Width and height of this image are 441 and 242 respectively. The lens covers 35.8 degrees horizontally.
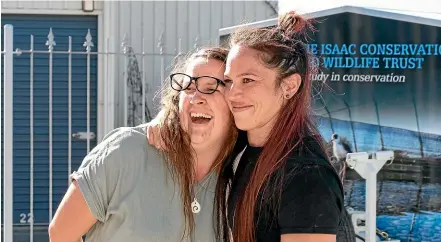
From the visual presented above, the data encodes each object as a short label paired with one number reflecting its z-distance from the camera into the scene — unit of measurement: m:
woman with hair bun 1.83
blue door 6.88
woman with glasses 2.23
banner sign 4.57
